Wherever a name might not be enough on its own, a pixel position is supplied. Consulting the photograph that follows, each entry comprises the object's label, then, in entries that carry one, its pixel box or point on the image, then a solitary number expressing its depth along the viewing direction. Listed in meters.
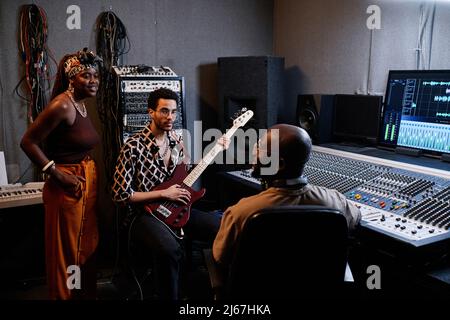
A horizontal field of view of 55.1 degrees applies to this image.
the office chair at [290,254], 1.25
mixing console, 1.60
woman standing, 2.14
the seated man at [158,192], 2.05
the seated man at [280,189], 1.42
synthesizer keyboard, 2.46
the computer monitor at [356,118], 2.73
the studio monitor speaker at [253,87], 3.09
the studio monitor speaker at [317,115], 2.94
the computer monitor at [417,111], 2.32
